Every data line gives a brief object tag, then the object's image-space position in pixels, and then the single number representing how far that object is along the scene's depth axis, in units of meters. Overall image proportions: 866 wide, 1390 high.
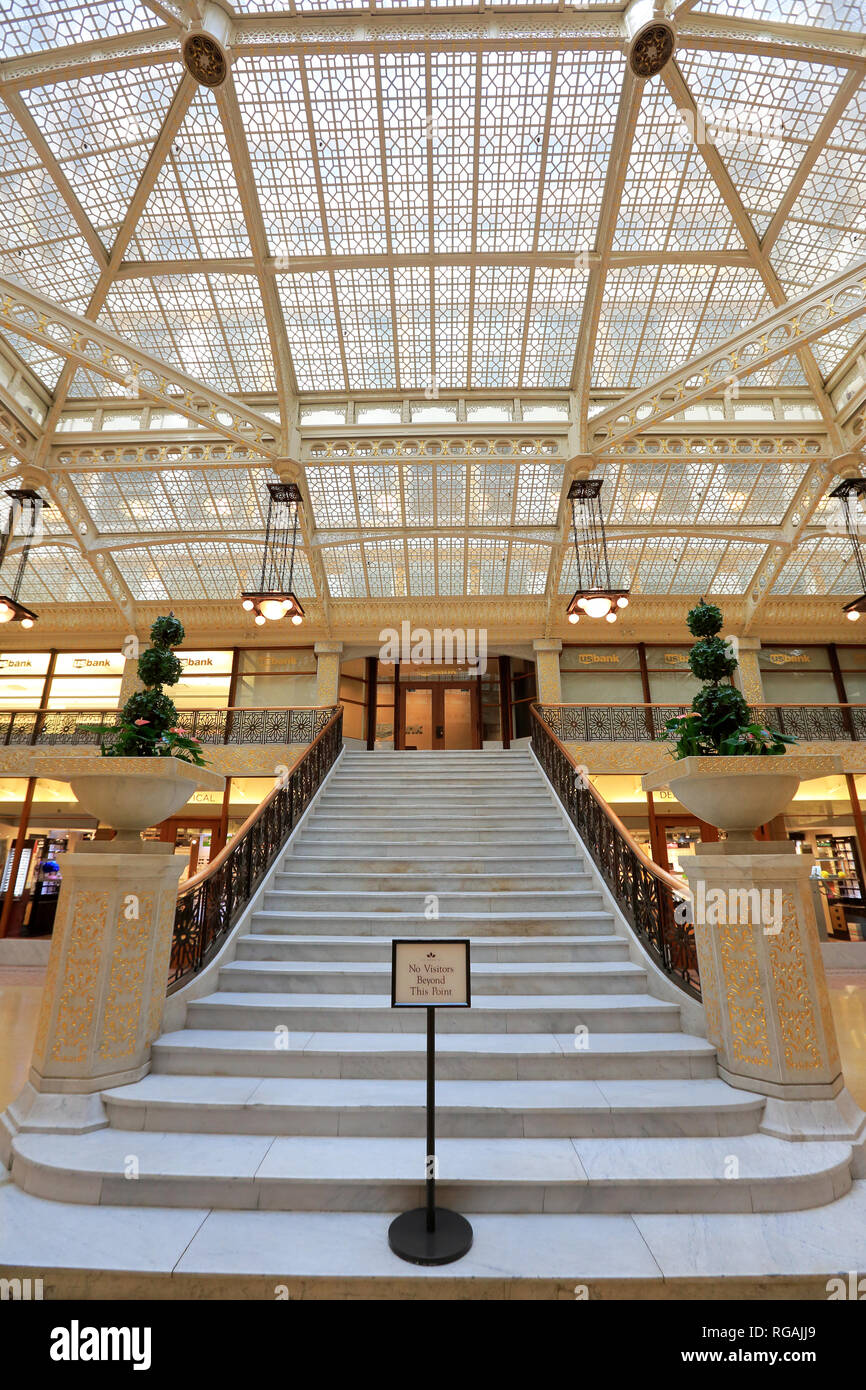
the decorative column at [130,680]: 13.61
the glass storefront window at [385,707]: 15.39
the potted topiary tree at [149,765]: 3.47
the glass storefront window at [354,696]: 15.08
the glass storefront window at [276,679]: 14.32
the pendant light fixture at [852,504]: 9.35
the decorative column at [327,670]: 13.78
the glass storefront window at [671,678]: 14.09
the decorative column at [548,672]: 13.58
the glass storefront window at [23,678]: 14.10
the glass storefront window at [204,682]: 14.41
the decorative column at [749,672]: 13.36
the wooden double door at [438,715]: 15.48
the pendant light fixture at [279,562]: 8.34
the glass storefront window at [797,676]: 13.95
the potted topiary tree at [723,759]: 3.36
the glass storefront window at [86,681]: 14.13
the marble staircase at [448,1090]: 2.56
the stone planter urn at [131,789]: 3.44
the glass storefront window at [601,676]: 14.09
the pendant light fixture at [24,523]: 8.88
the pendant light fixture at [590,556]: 8.34
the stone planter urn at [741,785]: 3.34
